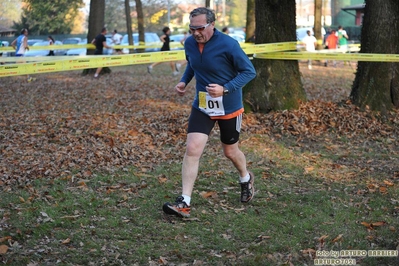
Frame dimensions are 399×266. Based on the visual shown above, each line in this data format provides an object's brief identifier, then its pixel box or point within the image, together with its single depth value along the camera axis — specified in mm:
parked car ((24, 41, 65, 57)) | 38466
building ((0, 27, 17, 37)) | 56056
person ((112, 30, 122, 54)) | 34156
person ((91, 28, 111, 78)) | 23391
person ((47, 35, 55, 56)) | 35697
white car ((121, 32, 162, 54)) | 41094
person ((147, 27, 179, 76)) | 23222
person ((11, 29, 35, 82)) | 23156
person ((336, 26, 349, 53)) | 30962
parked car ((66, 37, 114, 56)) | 37134
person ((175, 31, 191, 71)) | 24080
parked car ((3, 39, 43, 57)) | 46059
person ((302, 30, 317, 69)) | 26844
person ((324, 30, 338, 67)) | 30025
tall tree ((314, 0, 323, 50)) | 30672
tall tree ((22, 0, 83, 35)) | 57906
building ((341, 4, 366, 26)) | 56219
